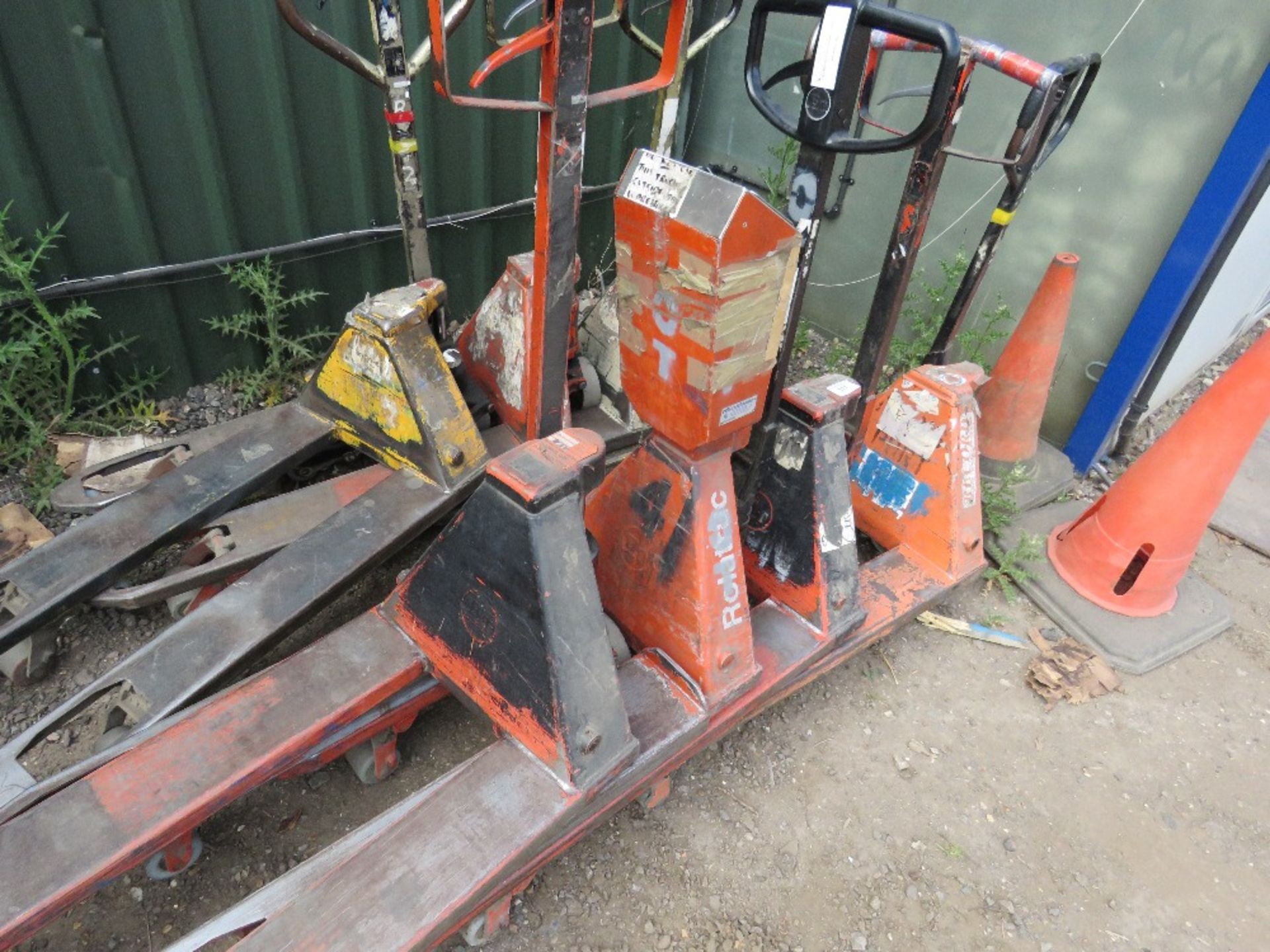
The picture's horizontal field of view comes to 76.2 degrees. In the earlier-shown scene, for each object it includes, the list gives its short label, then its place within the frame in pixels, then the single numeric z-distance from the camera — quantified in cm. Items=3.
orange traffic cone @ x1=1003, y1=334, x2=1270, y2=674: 277
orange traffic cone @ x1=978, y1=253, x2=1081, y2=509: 328
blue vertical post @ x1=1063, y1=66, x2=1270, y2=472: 281
